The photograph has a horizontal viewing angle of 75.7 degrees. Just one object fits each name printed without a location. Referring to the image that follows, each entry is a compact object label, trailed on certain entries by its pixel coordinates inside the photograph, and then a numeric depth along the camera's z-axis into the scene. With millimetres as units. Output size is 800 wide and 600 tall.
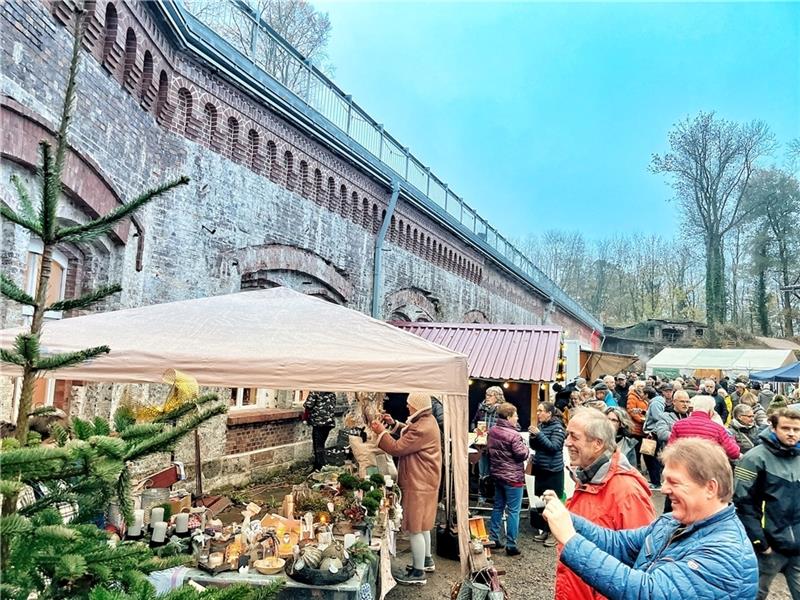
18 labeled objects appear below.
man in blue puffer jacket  1748
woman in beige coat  5020
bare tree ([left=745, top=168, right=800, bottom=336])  33281
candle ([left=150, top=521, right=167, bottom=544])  3750
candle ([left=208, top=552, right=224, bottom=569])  3645
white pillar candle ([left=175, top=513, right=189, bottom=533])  3998
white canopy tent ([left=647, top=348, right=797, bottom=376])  21781
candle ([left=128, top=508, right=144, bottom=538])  3676
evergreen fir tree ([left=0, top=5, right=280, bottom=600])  1401
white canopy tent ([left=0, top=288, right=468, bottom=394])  4059
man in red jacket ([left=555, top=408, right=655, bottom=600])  2635
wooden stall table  3525
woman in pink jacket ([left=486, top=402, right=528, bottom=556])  5574
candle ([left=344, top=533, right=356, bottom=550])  3903
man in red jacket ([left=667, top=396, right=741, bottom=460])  4949
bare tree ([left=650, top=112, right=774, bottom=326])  34750
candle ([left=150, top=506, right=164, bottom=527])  3871
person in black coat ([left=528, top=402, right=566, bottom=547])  5871
